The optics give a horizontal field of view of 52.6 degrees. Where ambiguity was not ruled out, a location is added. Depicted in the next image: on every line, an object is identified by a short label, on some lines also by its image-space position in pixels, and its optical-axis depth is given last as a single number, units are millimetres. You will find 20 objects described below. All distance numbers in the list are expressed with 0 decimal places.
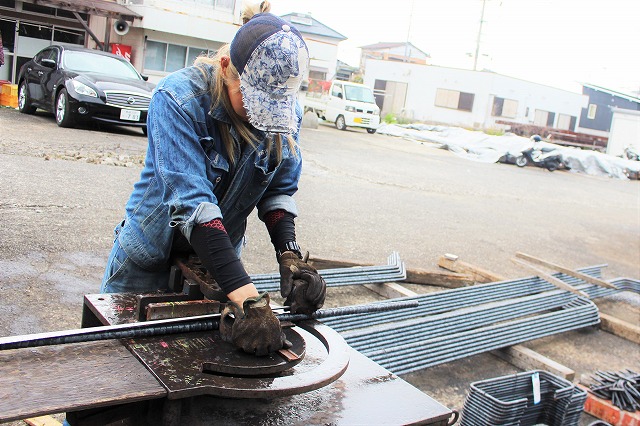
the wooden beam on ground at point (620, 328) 5406
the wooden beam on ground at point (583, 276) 6141
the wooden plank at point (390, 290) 5273
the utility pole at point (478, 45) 48781
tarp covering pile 20406
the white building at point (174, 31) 19359
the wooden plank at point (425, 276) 5684
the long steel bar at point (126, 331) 1598
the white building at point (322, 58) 41688
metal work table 1446
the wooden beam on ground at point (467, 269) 6156
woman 1944
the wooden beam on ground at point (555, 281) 5755
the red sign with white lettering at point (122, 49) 19375
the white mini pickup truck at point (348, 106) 23078
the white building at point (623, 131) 31969
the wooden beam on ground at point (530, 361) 4301
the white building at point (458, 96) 38594
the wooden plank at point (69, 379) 1381
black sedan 10930
